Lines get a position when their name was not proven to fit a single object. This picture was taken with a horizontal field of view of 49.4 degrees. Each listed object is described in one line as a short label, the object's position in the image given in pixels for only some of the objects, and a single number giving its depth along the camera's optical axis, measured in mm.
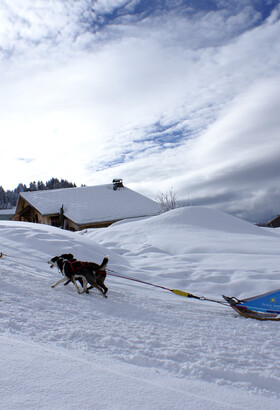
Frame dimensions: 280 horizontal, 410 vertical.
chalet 30812
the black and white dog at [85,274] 5695
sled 5062
